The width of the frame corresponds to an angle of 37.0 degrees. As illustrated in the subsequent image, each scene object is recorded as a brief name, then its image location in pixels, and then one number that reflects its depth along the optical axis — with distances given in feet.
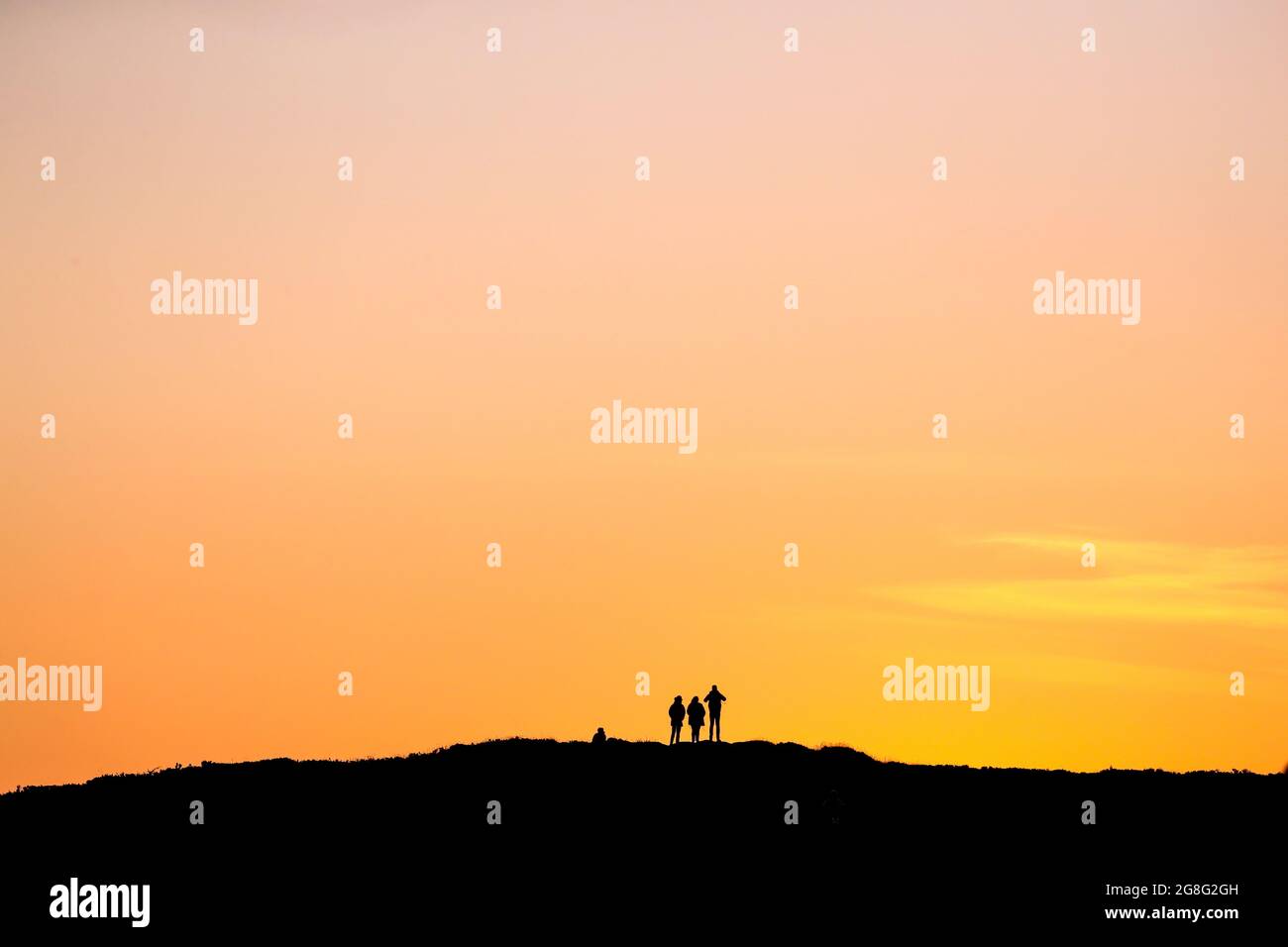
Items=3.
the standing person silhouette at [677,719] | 201.26
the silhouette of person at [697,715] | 200.95
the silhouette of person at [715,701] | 201.36
